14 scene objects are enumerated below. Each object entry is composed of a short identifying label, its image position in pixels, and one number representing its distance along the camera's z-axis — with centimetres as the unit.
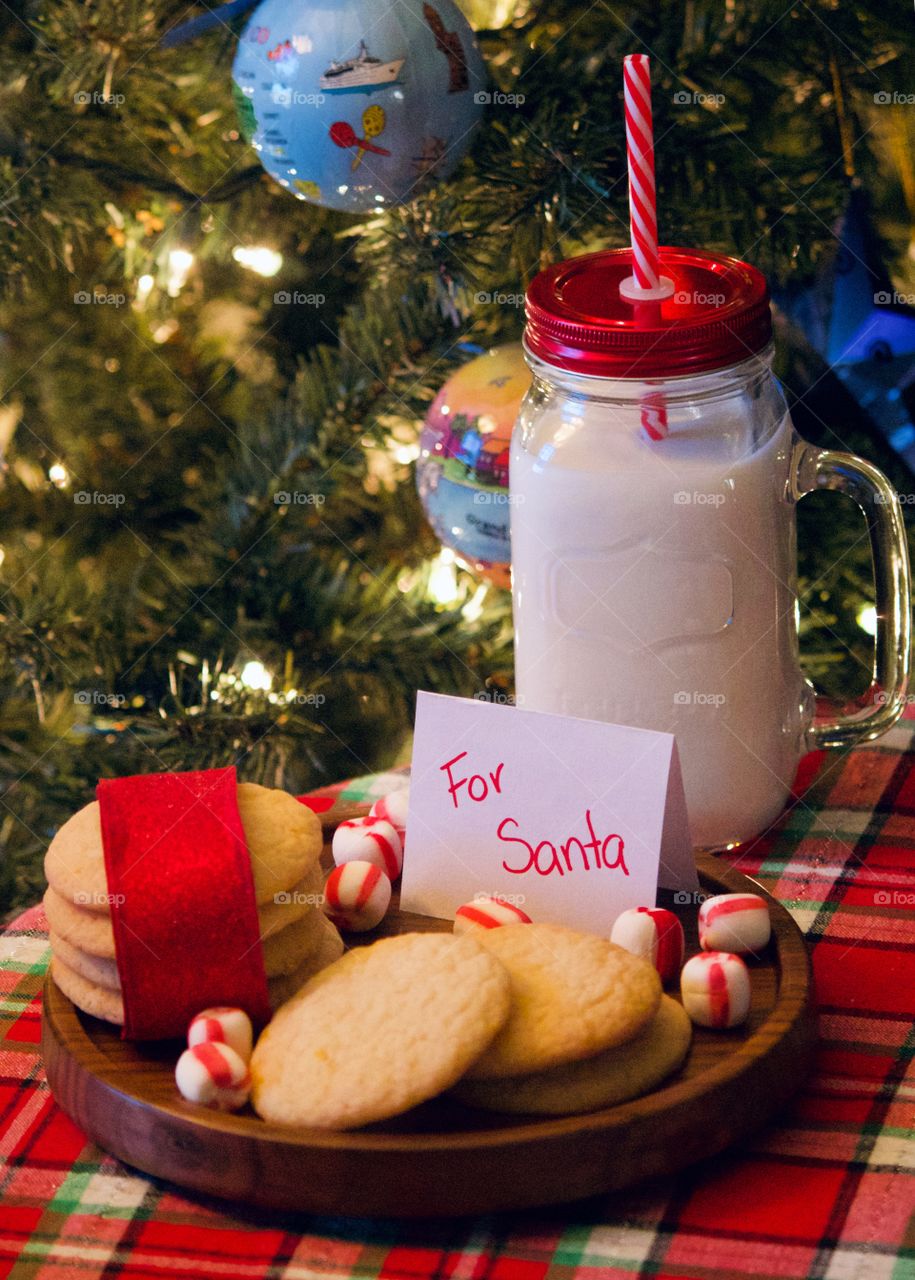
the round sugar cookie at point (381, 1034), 73
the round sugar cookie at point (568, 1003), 74
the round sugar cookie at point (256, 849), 77
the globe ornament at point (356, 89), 89
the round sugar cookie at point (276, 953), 77
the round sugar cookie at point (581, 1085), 74
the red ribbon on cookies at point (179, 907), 76
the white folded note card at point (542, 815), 82
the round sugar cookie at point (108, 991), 78
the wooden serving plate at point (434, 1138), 73
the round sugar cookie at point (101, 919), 76
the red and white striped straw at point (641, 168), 84
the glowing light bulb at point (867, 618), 107
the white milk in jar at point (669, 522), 85
